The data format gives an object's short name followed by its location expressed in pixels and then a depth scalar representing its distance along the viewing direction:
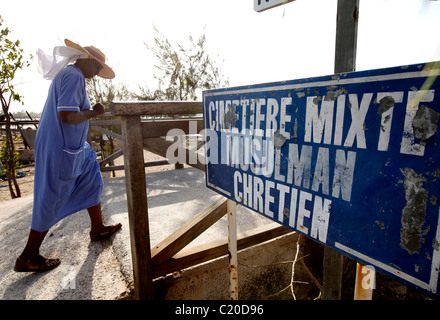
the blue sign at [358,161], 0.56
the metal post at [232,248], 1.31
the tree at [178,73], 13.73
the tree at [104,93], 9.14
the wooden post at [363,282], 0.77
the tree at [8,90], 4.33
